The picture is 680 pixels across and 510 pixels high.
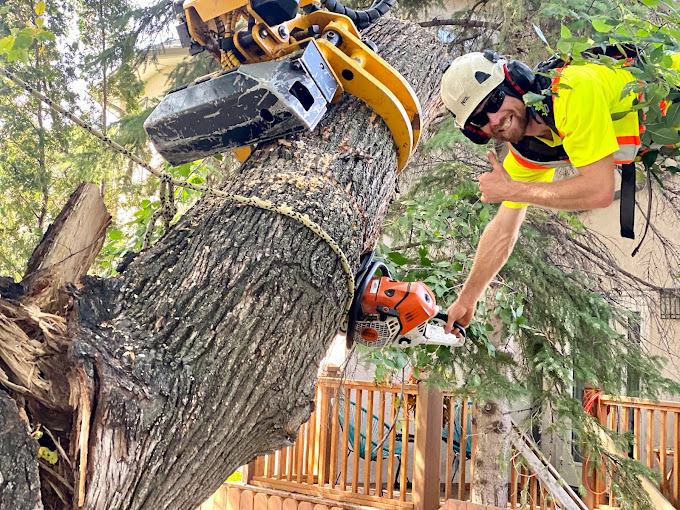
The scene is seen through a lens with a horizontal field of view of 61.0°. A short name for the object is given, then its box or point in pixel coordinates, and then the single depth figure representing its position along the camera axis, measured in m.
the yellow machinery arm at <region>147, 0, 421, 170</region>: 2.08
